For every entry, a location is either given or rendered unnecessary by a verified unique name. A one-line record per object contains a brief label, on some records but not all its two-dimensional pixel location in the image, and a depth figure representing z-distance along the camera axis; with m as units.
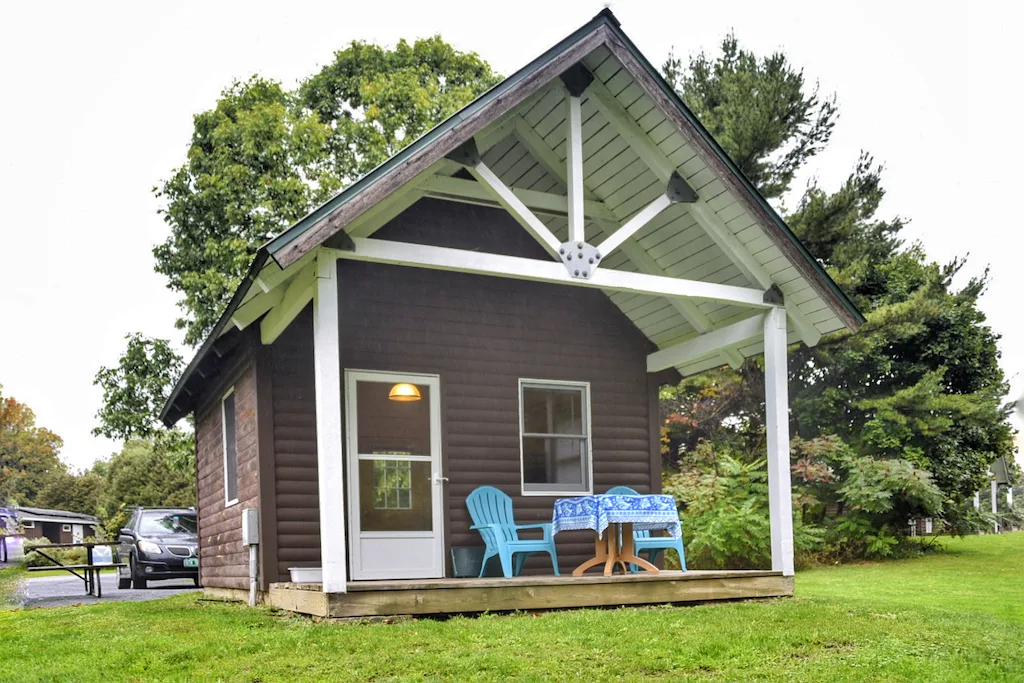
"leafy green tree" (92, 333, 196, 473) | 20.14
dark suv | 15.59
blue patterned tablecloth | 7.79
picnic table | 12.36
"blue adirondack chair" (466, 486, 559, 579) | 8.27
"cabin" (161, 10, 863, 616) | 7.05
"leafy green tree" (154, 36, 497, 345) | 19.72
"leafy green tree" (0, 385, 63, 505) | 37.03
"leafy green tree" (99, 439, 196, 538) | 32.28
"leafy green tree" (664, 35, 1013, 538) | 17.22
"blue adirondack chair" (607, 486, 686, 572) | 8.53
